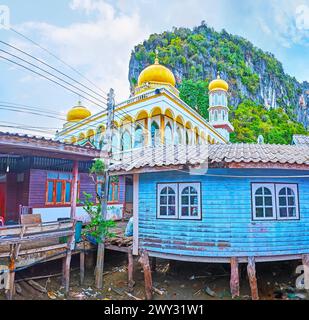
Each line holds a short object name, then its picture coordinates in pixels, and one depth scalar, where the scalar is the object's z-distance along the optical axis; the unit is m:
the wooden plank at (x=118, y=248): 8.80
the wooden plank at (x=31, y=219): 8.53
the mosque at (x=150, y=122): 18.72
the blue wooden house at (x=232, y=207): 7.34
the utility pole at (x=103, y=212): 8.70
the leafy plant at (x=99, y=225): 8.74
